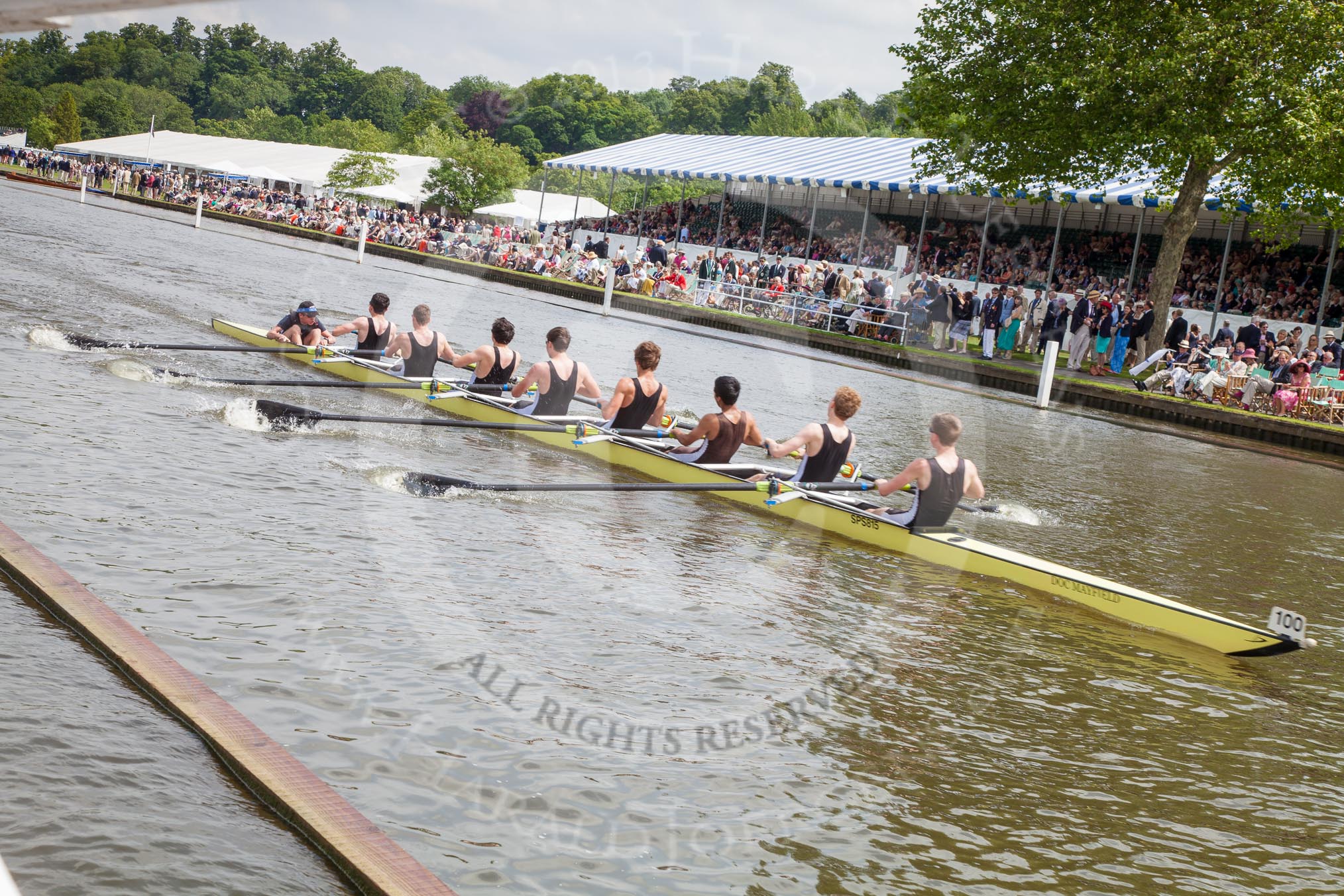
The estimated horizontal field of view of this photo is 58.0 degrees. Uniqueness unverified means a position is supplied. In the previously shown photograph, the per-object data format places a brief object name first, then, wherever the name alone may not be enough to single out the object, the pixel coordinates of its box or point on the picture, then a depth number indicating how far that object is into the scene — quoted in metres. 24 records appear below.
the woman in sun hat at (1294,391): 24.14
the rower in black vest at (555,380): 13.18
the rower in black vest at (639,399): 12.80
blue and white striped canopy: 31.66
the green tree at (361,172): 64.44
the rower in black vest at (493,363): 14.24
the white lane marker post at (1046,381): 24.92
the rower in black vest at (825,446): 11.20
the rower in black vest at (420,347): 14.70
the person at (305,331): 16.33
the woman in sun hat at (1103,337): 29.81
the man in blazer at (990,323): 31.45
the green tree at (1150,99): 25.20
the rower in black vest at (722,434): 12.01
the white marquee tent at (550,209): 53.41
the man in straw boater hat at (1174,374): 26.25
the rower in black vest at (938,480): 10.20
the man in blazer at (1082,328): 30.12
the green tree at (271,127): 104.19
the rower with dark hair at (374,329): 15.69
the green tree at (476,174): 62.91
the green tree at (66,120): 91.88
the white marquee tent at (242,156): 69.19
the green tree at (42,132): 97.50
